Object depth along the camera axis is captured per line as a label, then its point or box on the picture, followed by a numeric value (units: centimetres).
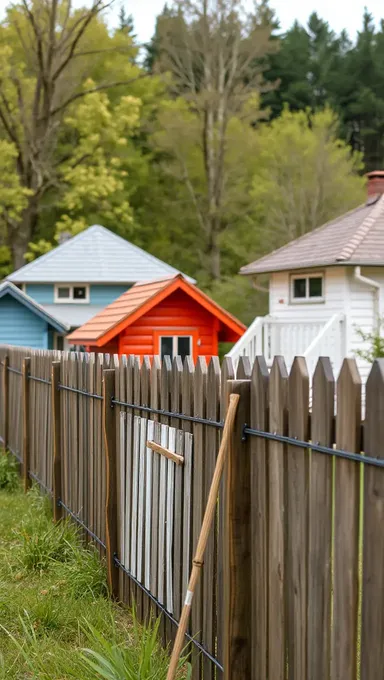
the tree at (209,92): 4191
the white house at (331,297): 2202
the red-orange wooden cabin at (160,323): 1992
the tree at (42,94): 3778
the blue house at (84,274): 3356
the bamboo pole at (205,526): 400
